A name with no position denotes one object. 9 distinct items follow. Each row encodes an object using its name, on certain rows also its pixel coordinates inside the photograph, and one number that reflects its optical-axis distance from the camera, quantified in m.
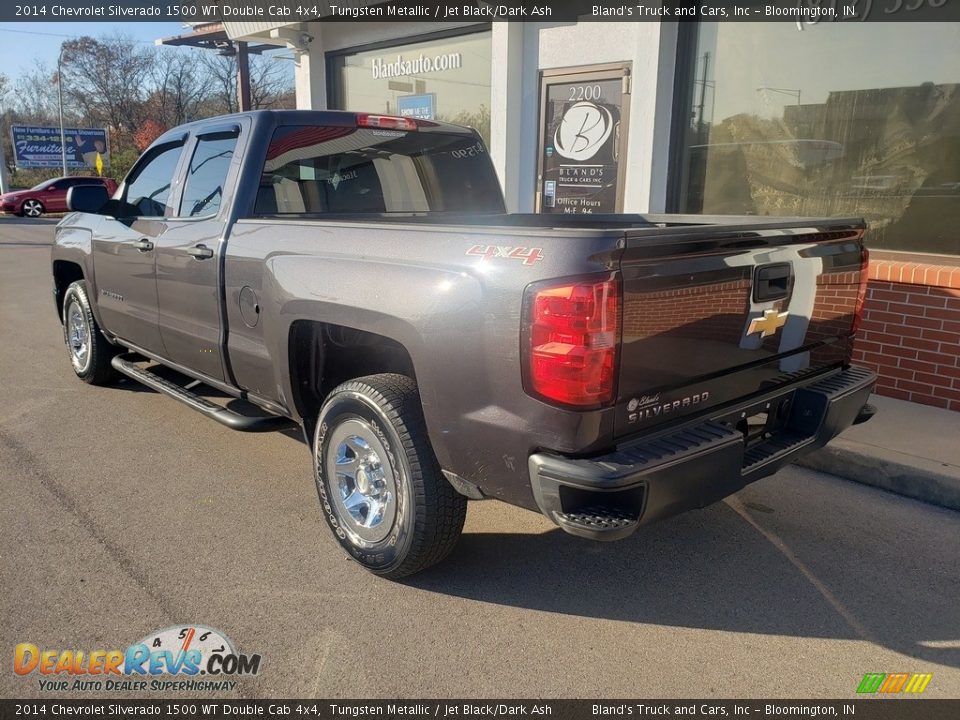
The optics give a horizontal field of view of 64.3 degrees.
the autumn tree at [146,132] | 56.00
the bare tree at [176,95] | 58.50
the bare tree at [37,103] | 62.00
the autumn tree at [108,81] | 58.66
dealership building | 5.70
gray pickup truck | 2.49
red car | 28.59
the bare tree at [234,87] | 54.83
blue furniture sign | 40.44
